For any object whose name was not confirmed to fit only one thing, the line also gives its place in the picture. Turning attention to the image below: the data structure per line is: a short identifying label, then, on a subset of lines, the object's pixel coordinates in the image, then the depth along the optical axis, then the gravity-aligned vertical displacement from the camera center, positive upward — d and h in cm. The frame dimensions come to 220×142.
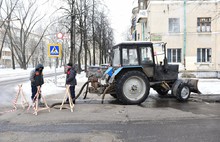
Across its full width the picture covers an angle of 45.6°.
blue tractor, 1052 -52
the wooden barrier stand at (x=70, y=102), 929 -138
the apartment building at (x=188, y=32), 2400 +277
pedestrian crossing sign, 1661 +85
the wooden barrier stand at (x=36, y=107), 878 -154
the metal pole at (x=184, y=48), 2410 +128
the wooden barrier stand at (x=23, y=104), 1002 -160
